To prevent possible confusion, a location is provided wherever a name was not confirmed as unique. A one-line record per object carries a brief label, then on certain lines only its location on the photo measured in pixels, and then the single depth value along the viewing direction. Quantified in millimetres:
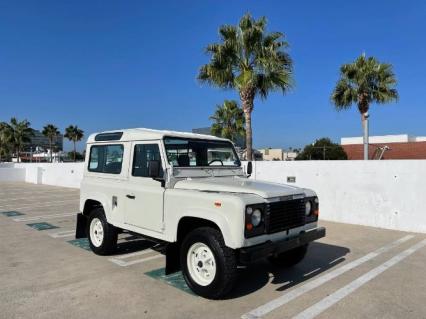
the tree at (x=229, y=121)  29531
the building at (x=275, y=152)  78975
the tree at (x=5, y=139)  60688
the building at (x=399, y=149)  39625
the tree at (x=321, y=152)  44344
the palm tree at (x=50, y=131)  66875
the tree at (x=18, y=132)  60875
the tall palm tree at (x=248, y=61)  15750
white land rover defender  4336
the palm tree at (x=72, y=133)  68250
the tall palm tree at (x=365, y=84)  22000
